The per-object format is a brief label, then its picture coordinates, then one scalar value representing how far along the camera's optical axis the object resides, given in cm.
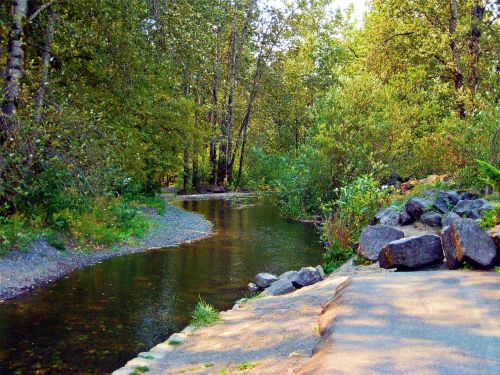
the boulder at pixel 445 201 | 1402
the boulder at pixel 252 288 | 1106
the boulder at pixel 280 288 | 996
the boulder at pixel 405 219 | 1364
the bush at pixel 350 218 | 1295
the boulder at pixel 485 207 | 1207
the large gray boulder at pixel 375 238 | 1046
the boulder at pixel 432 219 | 1306
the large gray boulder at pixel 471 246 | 774
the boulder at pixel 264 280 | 1113
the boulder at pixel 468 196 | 1503
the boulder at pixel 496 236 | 784
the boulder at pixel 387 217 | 1384
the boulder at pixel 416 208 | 1374
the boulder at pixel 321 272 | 1122
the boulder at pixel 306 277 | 1055
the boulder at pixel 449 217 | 1183
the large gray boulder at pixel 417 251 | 863
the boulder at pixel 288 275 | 1114
